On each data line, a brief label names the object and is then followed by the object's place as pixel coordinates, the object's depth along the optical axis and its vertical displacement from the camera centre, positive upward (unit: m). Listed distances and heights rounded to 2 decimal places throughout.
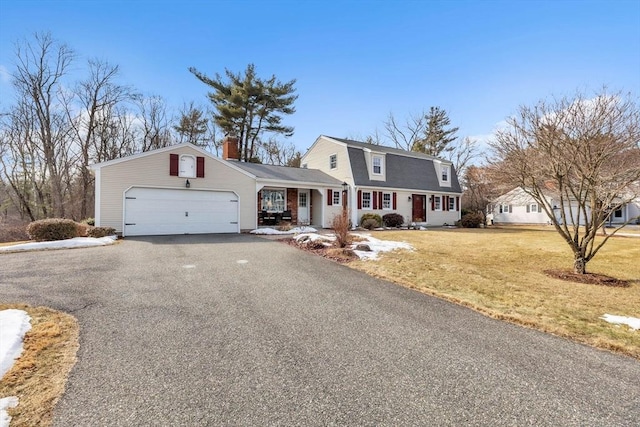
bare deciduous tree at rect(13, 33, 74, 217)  18.28 +7.54
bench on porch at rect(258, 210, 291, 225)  17.06 -0.10
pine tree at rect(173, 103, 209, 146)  25.17 +7.80
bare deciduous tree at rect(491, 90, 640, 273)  6.57 +1.55
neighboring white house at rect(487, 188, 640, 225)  29.77 +0.22
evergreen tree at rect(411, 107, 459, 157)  34.31 +9.46
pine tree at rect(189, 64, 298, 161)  24.56 +9.60
